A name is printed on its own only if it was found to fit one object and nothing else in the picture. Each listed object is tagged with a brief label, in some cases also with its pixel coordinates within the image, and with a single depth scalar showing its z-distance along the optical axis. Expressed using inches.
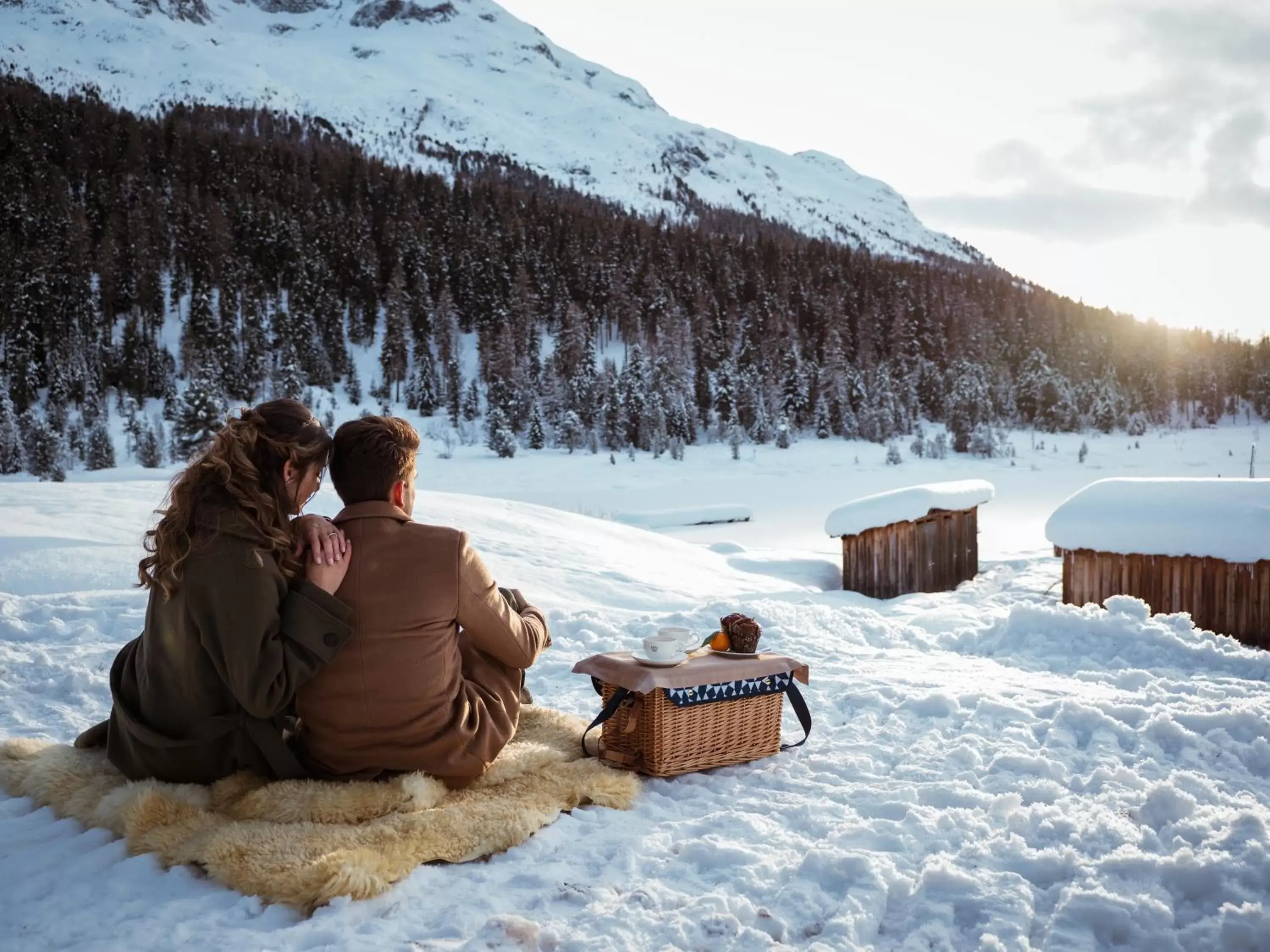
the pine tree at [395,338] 1635.1
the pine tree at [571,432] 1294.3
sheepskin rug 100.4
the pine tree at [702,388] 1625.2
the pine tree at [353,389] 1545.3
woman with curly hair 108.0
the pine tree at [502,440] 1141.7
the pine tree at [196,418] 1032.2
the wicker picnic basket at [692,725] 145.6
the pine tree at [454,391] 1481.3
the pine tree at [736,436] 1186.0
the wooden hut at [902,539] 426.9
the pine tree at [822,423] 1537.9
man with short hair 116.7
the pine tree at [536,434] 1272.1
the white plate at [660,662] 149.3
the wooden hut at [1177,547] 302.5
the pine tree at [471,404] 1489.9
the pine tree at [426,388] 1531.7
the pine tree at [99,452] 998.4
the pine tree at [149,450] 999.0
